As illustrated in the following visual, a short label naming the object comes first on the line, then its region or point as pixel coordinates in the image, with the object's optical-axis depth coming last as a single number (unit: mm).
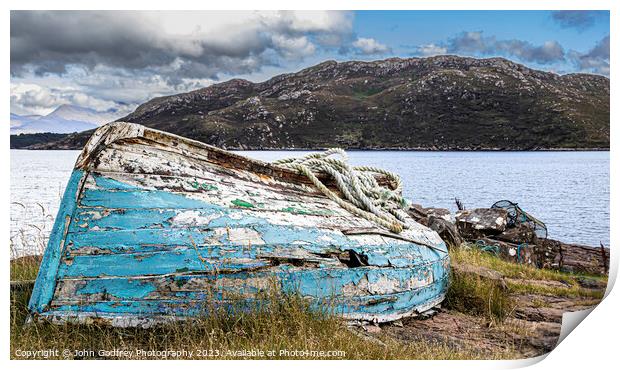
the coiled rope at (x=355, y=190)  5141
